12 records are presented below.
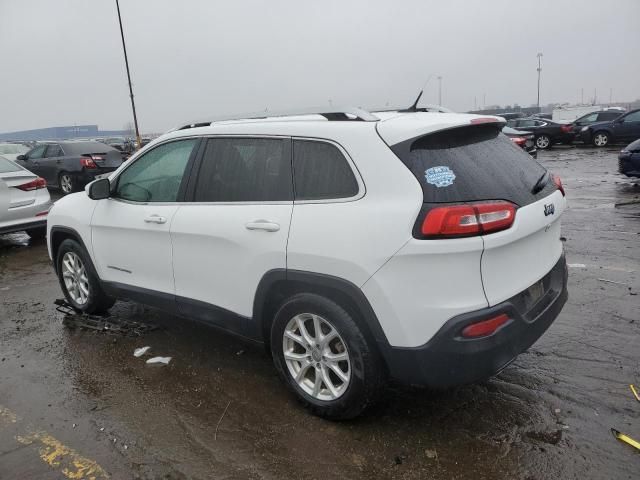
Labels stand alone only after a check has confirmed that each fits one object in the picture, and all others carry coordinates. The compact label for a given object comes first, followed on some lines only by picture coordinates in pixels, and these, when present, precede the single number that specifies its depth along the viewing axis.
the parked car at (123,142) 28.44
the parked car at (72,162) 14.21
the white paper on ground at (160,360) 4.00
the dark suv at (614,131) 20.58
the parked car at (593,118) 23.42
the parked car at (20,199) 7.85
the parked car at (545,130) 23.95
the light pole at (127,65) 23.73
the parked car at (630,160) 10.55
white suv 2.54
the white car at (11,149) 21.00
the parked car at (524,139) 15.70
